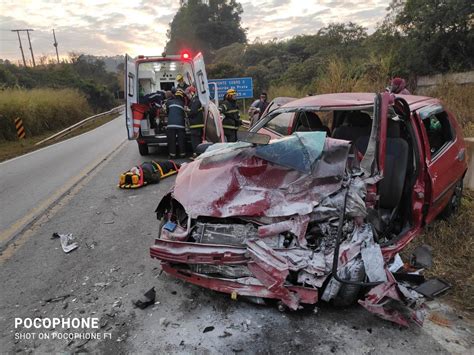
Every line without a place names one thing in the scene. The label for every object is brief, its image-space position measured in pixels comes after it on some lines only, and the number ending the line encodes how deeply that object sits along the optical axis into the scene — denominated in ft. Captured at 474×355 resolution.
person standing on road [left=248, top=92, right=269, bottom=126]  36.40
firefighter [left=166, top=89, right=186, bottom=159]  29.35
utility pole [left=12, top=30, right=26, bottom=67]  186.77
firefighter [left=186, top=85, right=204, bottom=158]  29.35
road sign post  60.65
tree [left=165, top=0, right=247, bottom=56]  206.08
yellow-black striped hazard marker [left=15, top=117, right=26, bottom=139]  57.16
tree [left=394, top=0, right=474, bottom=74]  37.65
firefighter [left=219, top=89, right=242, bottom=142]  31.04
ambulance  29.53
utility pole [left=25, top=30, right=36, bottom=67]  200.34
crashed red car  8.94
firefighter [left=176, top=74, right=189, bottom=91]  34.27
